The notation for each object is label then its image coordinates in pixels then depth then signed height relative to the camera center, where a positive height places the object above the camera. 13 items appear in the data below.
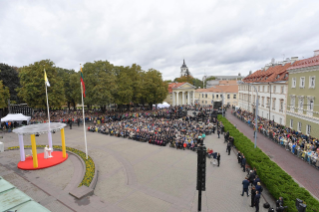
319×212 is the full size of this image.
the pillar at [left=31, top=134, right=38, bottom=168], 14.27 -4.20
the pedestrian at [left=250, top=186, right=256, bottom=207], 10.09 -5.84
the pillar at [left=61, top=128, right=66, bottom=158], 16.67 -4.53
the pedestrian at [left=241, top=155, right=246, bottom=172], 14.91 -5.80
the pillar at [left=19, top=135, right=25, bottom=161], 14.97 -4.05
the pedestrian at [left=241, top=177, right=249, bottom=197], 10.96 -5.64
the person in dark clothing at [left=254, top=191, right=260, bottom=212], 9.45 -5.72
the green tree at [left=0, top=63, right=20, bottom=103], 34.84 +4.65
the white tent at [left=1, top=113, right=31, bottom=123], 27.51 -2.60
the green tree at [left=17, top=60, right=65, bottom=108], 29.01 +2.44
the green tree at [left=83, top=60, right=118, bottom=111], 35.07 +3.01
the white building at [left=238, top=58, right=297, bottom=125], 30.17 +0.42
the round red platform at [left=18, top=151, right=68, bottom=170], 14.59 -5.37
